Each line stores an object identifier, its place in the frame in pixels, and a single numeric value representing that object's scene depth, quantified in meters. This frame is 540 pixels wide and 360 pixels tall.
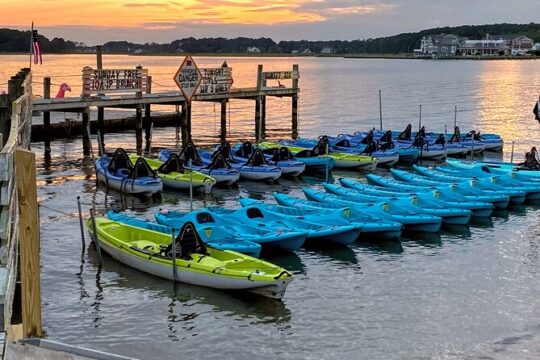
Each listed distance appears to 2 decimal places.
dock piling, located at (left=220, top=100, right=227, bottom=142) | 46.88
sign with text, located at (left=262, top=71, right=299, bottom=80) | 48.56
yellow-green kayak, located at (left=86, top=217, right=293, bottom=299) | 16.38
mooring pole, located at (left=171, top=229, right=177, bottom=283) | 16.97
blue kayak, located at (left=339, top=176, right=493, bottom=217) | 24.78
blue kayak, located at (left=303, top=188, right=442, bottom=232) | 22.67
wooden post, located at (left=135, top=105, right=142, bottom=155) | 41.19
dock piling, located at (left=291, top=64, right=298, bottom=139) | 51.44
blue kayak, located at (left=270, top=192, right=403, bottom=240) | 21.62
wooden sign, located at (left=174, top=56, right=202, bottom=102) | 31.57
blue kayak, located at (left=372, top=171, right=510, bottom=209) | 26.06
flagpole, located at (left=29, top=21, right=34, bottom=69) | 29.42
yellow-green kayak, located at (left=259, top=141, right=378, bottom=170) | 34.56
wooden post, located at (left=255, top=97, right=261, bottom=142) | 47.36
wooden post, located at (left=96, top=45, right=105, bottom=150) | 42.84
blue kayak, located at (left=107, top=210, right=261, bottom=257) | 18.66
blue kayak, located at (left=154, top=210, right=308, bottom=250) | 19.69
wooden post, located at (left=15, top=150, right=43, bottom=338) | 8.87
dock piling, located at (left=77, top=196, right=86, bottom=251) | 20.27
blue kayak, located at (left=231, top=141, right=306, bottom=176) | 32.47
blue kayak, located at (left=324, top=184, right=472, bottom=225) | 23.67
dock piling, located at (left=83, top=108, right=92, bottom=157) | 37.58
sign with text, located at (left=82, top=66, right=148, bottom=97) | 37.22
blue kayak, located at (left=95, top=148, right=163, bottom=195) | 27.59
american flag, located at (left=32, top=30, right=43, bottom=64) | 29.10
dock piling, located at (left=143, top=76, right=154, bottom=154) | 43.99
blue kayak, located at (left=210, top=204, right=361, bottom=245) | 20.72
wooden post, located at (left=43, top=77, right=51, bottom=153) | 40.72
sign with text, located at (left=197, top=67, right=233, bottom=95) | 43.78
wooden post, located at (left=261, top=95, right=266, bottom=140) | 50.14
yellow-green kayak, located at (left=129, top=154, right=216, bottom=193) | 28.59
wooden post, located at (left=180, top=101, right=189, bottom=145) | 42.69
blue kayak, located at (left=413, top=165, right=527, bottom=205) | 27.08
